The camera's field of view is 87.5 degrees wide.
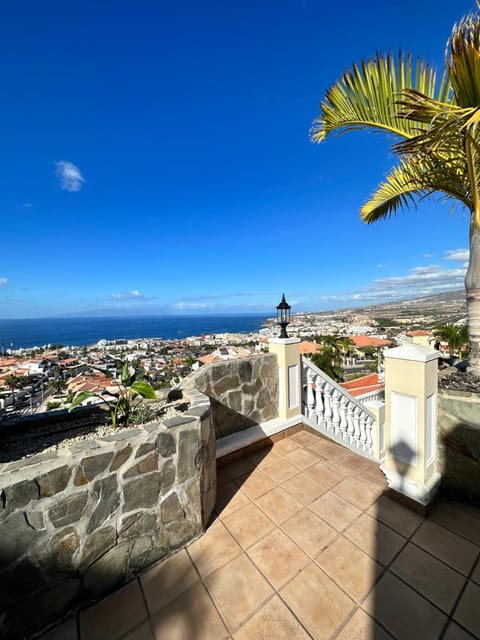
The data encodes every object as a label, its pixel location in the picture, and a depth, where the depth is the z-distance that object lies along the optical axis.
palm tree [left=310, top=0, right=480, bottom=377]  1.48
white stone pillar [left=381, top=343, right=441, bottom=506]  1.89
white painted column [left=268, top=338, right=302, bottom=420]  3.27
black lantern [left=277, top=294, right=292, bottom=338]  3.30
